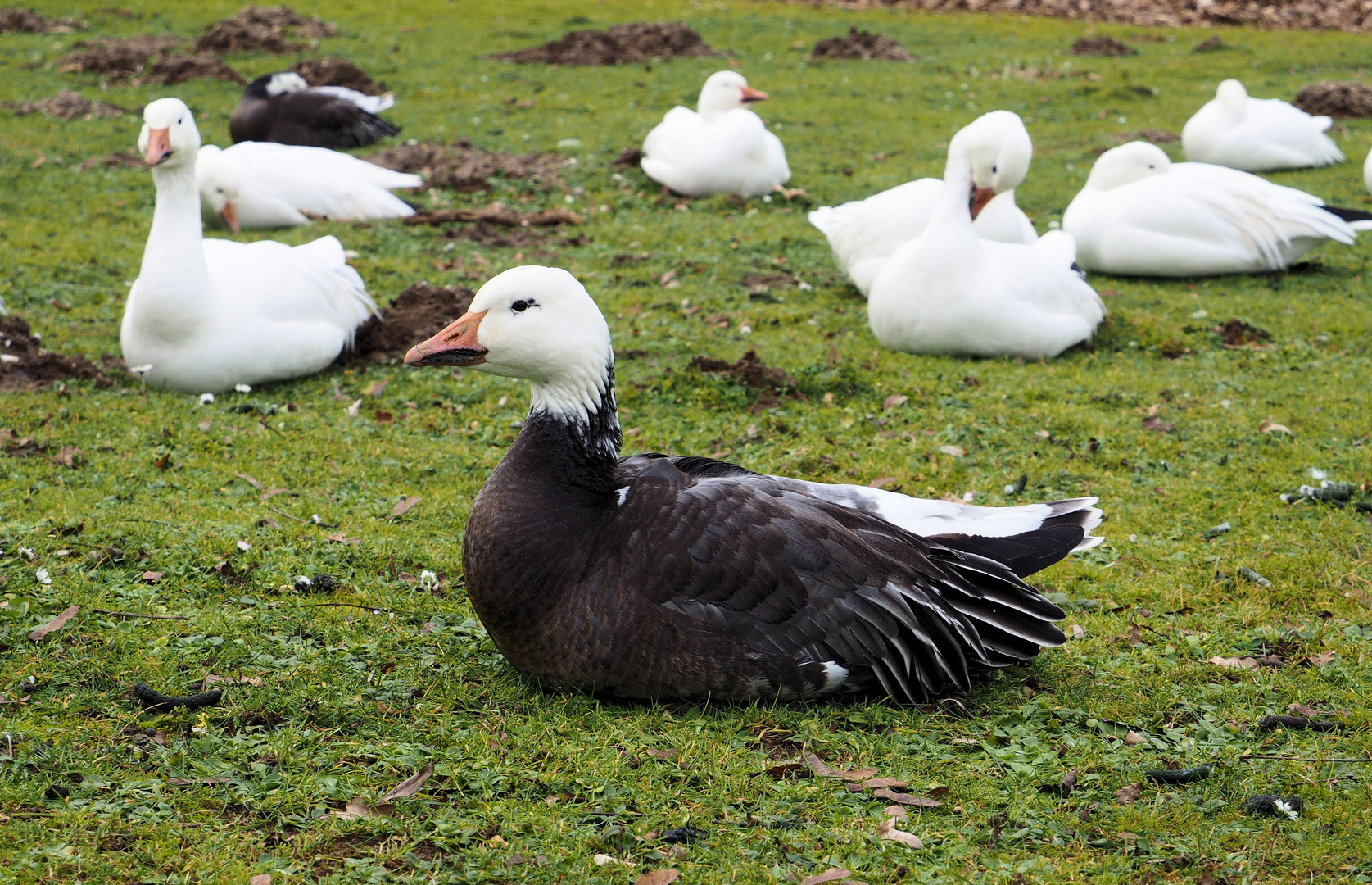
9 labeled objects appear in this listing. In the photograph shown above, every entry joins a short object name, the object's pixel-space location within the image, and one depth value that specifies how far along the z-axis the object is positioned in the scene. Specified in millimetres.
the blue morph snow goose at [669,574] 4684
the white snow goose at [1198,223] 11539
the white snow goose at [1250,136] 15695
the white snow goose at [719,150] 14172
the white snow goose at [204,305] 8477
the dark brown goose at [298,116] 16266
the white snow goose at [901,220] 10109
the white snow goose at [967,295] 9438
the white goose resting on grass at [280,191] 13070
